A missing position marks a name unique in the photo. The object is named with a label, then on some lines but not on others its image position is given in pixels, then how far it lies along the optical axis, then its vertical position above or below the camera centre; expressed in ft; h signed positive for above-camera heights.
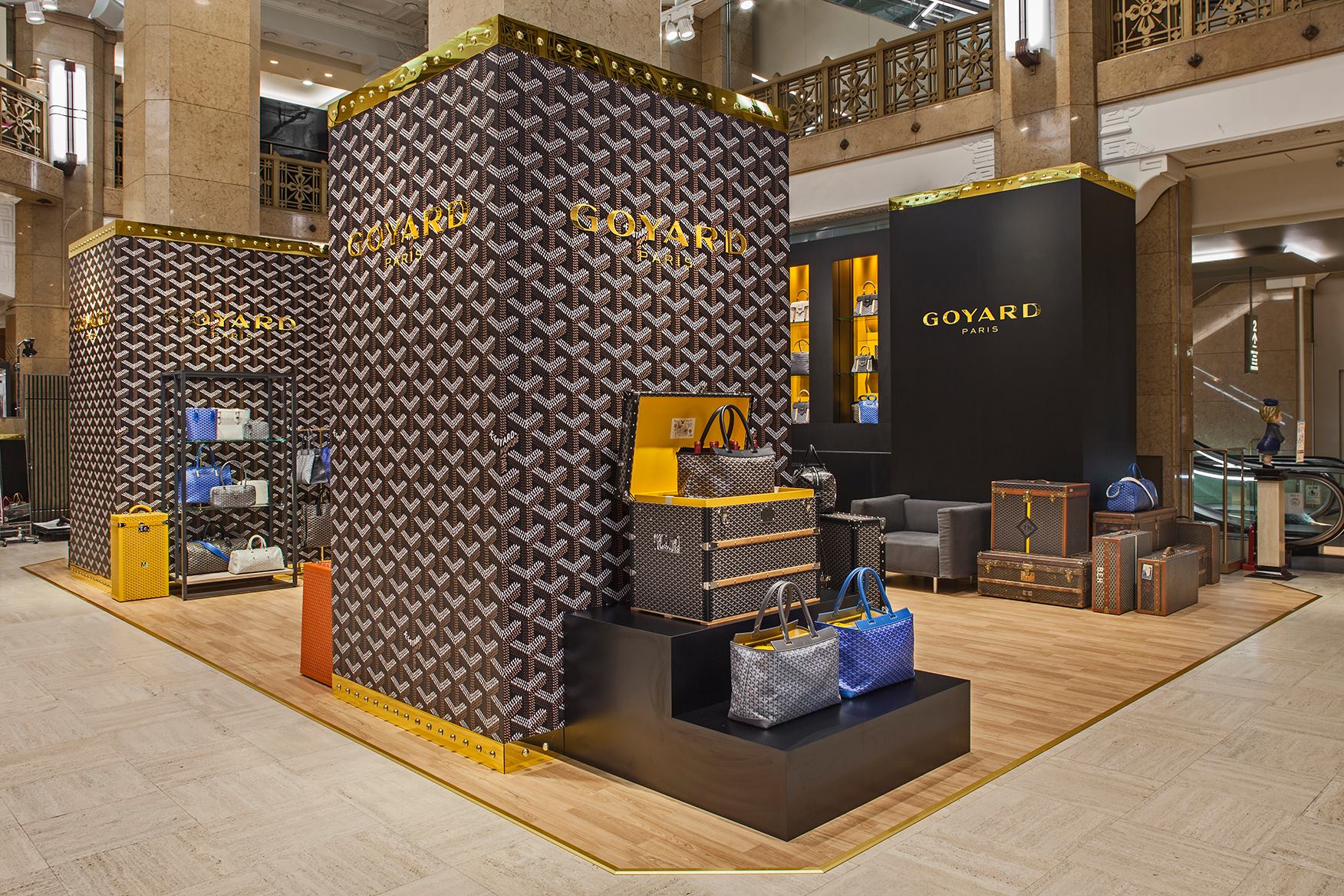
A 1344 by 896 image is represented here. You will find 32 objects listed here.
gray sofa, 25.71 -2.80
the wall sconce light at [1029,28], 28.48 +12.27
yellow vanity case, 25.31 -2.91
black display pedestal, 10.11 -3.34
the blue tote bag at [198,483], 25.68 -0.99
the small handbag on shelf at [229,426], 26.68 +0.56
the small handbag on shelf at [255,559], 26.50 -3.17
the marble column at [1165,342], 29.60 +3.00
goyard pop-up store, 10.96 -1.22
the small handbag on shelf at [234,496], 25.82 -1.35
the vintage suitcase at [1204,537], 26.66 -2.75
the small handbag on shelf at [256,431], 26.99 +0.41
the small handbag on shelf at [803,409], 37.73 +1.29
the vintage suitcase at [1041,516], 24.43 -2.00
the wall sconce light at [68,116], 46.21 +16.13
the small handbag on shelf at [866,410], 35.65 +1.17
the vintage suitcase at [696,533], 12.10 -1.20
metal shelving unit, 25.88 -0.34
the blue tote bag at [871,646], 11.73 -2.55
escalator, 30.91 -2.05
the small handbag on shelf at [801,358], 38.01 +3.30
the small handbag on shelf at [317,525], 28.71 -2.42
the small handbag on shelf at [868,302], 35.81 +5.20
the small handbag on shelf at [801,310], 37.81 +5.21
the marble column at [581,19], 14.10 +6.46
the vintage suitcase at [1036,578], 23.89 -3.54
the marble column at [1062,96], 28.30 +10.27
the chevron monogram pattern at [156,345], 26.53 +2.94
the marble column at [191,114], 27.99 +9.87
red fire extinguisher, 29.55 -3.51
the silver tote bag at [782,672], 10.57 -2.60
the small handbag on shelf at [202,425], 26.32 +0.58
